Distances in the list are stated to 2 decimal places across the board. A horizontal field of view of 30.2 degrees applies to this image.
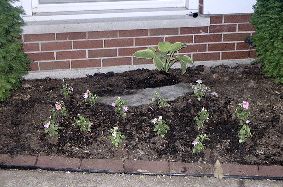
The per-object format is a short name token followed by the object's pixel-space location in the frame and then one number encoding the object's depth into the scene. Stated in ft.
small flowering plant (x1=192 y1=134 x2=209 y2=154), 13.04
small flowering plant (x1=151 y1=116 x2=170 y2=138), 13.62
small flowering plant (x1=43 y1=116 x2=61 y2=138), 13.62
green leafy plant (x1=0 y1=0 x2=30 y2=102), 14.64
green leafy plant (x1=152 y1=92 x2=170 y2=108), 14.82
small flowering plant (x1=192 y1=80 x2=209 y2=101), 15.29
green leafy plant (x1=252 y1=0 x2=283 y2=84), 15.29
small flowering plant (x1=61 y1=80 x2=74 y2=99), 15.66
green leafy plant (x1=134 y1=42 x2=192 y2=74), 16.42
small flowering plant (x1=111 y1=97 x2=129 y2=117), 14.49
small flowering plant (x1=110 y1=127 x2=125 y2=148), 13.23
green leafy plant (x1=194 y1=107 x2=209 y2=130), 13.96
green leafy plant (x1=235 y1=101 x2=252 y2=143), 13.53
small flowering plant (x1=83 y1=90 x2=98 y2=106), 15.11
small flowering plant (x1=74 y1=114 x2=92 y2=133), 13.83
